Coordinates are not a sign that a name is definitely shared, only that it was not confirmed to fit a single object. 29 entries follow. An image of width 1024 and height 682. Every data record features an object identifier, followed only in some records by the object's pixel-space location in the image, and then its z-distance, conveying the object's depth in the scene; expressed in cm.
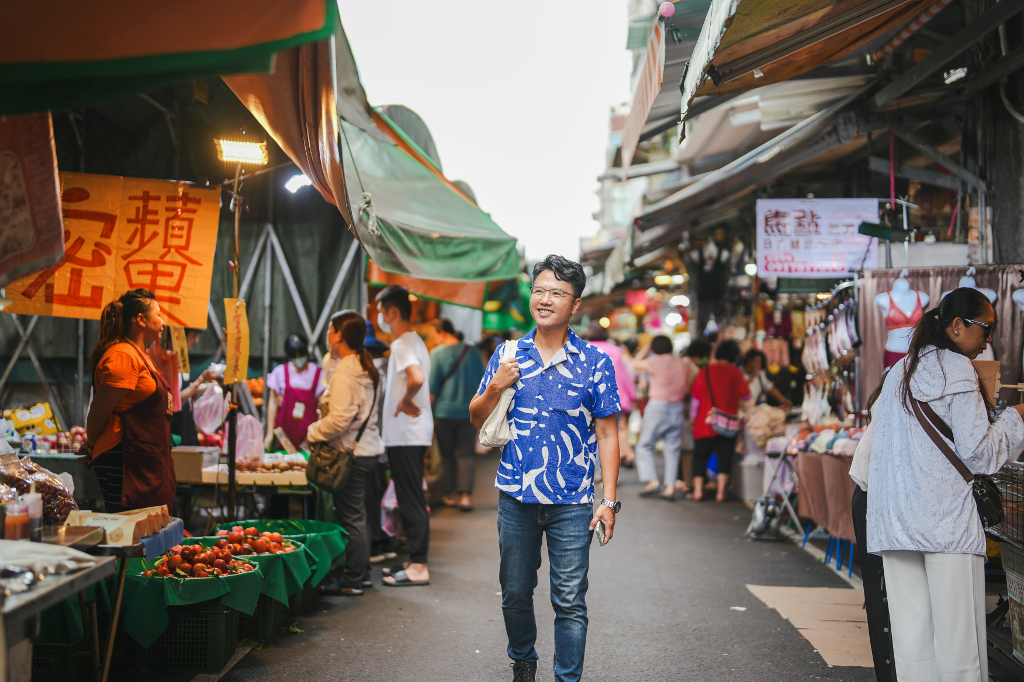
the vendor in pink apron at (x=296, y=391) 842
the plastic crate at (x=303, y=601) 544
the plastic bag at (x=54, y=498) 366
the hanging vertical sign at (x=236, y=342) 609
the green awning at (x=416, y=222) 595
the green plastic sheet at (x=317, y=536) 558
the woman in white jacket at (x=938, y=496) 350
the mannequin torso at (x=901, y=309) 574
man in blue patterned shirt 367
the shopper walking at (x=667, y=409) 1135
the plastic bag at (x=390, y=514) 770
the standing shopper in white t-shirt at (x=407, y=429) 650
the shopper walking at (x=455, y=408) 1002
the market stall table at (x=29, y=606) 237
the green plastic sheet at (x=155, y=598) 427
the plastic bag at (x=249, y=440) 704
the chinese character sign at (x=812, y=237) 719
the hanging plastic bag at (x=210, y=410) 773
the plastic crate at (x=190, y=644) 435
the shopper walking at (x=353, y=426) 595
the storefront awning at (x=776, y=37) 368
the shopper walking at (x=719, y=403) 1059
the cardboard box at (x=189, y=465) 659
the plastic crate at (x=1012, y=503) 406
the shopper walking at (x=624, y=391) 1427
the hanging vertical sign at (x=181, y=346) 600
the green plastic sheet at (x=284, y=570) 492
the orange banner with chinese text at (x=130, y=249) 557
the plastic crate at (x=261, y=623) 492
